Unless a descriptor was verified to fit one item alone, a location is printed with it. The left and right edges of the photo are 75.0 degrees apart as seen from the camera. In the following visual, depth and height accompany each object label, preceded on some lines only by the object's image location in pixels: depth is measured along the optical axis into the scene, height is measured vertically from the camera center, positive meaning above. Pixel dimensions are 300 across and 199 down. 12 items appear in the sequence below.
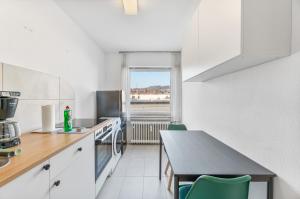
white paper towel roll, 2.12 -0.21
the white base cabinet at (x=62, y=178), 1.01 -0.54
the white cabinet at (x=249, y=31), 1.10 +0.41
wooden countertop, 0.98 -0.36
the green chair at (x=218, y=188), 1.17 -0.54
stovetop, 2.57 -0.35
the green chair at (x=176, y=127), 3.21 -0.47
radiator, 5.11 -0.84
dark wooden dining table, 1.29 -0.49
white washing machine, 3.42 -0.81
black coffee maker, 1.40 -0.18
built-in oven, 2.41 -0.69
